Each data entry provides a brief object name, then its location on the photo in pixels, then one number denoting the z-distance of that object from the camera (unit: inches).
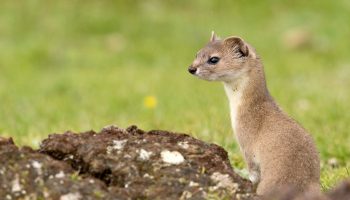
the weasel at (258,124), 410.6
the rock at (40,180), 350.0
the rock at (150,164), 362.9
